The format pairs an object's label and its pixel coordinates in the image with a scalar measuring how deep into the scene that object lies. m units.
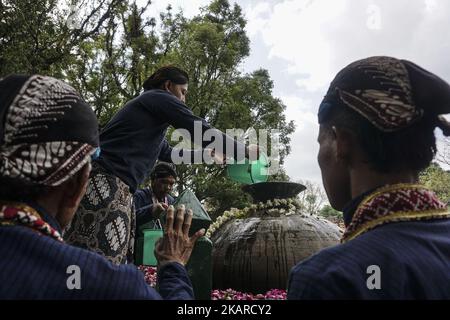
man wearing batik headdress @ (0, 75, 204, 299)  1.14
